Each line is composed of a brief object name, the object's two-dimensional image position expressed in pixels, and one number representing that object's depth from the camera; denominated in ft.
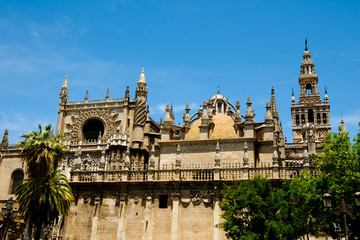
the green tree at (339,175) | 69.31
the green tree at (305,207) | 71.36
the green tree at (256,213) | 70.08
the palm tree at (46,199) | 84.64
